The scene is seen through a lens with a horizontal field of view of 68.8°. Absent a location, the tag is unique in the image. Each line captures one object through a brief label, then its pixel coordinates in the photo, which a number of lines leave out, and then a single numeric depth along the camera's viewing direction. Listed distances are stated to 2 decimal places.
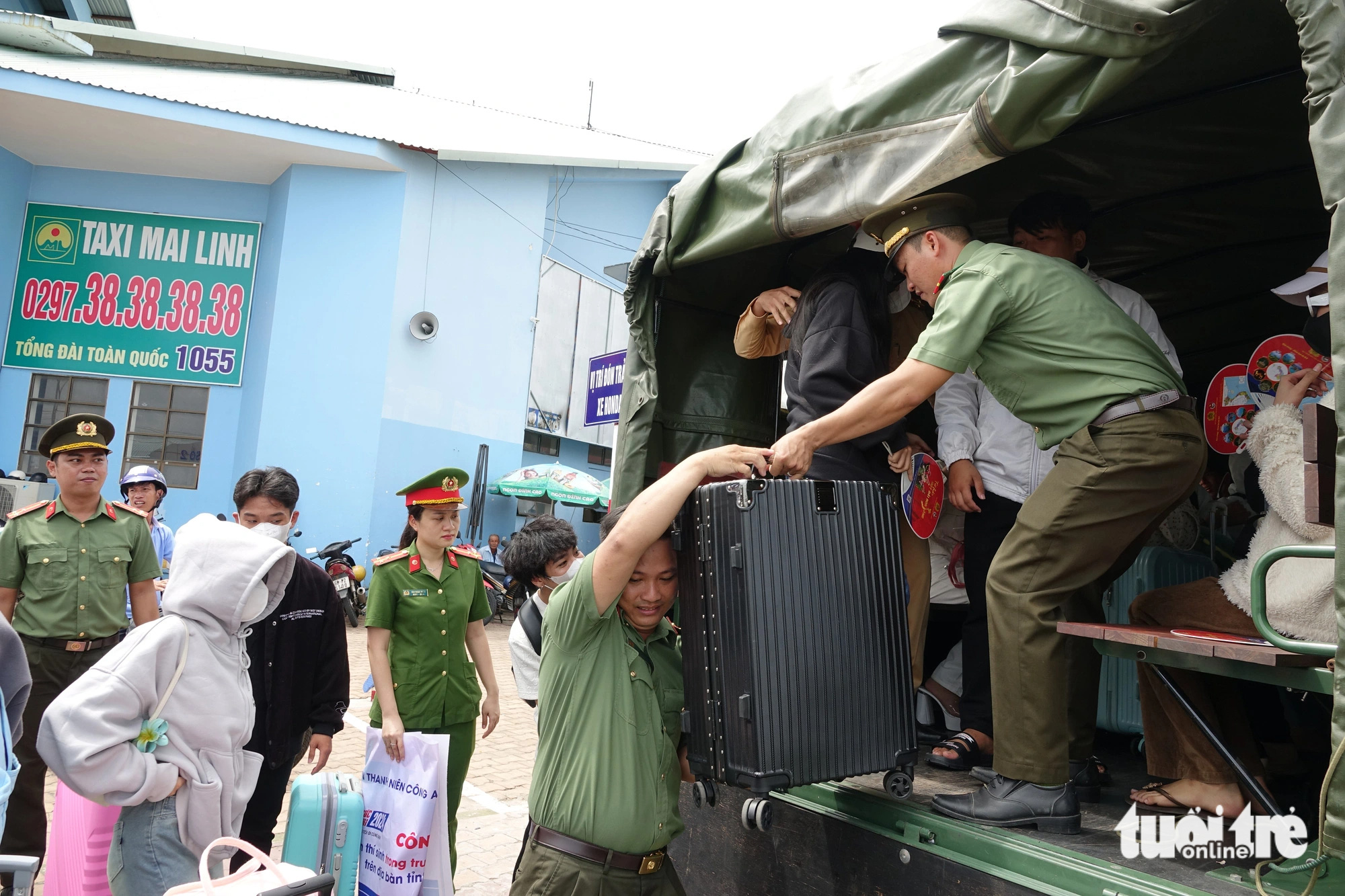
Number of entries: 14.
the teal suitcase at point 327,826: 3.52
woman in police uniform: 4.36
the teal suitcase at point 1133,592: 3.77
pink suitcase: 3.15
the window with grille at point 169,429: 15.25
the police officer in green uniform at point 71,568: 4.70
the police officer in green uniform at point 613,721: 2.38
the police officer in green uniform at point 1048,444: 2.49
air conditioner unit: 11.62
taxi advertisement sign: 15.27
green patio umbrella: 16.81
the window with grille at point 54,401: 15.20
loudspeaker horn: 15.80
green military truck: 2.20
